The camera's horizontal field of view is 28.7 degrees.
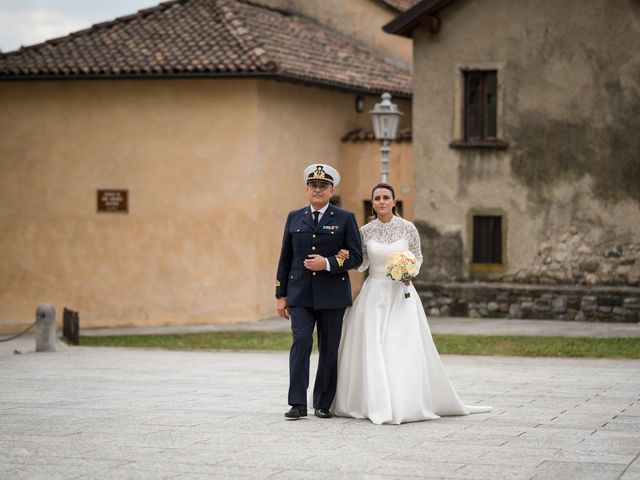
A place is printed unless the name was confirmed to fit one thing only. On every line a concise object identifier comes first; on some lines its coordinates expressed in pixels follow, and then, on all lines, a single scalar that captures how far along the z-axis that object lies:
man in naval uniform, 10.25
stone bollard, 18.38
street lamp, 21.81
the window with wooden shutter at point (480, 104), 24.31
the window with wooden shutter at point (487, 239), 24.30
